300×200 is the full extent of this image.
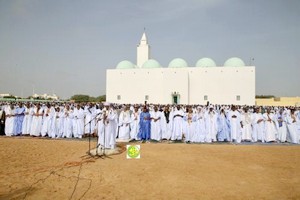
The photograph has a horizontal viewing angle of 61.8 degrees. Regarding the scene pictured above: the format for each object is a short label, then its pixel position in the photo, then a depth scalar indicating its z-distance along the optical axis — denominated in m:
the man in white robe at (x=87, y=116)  12.93
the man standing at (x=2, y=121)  12.95
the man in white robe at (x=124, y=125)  12.04
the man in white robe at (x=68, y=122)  12.69
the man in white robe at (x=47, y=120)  12.71
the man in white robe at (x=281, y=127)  11.93
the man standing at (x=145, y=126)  11.84
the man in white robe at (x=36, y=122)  12.73
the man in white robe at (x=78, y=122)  12.66
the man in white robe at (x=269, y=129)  11.84
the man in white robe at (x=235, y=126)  11.68
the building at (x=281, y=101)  47.28
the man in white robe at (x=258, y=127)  11.93
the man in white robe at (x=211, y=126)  11.74
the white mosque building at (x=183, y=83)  29.73
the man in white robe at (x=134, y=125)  12.23
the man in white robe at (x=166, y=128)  12.11
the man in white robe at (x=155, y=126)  12.04
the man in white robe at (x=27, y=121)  12.87
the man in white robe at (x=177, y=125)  11.94
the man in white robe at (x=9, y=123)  12.73
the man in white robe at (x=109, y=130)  8.82
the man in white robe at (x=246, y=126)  11.98
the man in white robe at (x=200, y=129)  11.74
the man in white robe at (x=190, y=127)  11.75
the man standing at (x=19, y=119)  12.79
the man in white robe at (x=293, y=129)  11.74
